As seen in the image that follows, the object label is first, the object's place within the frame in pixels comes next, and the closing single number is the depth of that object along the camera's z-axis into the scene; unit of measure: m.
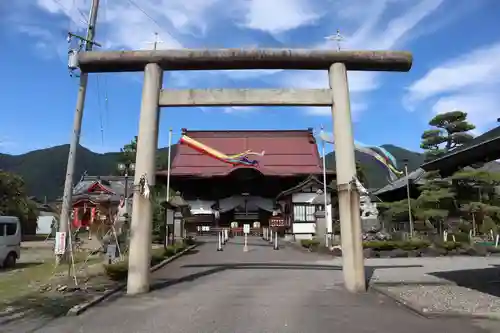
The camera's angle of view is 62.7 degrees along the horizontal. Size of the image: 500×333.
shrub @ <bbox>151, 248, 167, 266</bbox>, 14.49
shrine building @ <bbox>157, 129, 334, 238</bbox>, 37.62
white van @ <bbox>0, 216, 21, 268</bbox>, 14.49
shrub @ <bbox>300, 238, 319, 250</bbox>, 20.69
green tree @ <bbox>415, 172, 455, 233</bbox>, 21.92
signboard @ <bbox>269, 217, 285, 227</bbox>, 33.92
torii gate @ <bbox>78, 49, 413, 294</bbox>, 9.77
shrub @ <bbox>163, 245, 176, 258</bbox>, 16.28
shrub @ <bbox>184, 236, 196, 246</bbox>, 22.71
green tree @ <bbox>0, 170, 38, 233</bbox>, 28.16
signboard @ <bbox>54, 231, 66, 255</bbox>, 10.85
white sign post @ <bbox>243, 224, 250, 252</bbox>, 20.45
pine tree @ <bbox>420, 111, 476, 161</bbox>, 27.22
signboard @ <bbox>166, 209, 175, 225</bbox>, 19.33
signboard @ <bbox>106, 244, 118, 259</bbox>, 13.62
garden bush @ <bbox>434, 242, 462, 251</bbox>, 18.67
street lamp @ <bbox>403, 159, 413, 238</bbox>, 23.64
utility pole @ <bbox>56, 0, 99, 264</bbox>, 13.59
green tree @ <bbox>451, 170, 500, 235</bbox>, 20.92
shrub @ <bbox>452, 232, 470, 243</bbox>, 19.86
